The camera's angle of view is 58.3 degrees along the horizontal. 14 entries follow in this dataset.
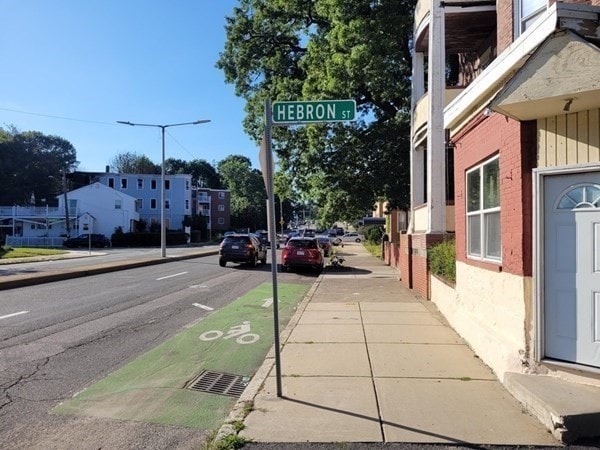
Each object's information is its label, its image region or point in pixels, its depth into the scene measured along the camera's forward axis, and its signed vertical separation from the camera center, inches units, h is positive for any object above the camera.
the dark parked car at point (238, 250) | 978.1 -39.7
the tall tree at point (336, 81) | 824.9 +245.6
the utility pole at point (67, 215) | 2425.0 +67.2
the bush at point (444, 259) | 408.5 -27.1
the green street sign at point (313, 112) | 216.2 +47.0
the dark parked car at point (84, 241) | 2281.0 -50.1
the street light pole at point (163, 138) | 1228.7 +212.4
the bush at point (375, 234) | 1846.7 -25.5
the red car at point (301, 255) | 901.8 -45.7
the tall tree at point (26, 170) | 3329.2 +383.6
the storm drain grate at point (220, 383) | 232.7 -70.2
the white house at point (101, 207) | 2652.6 +109.3
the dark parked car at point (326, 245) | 1392.7 -46.5
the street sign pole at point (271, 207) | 210.1 +8.4
